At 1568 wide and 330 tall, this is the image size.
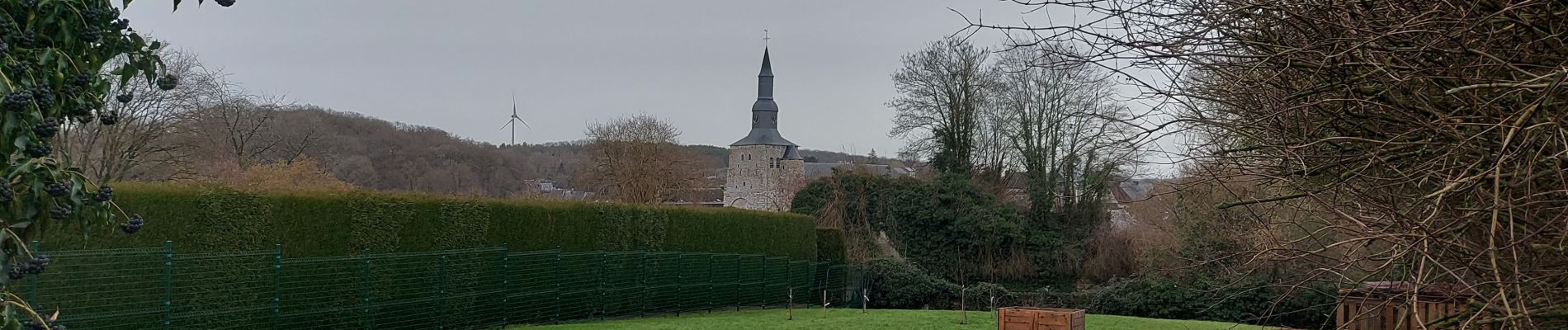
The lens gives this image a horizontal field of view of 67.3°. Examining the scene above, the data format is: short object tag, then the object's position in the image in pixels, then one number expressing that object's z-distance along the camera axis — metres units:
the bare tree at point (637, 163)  43.81
